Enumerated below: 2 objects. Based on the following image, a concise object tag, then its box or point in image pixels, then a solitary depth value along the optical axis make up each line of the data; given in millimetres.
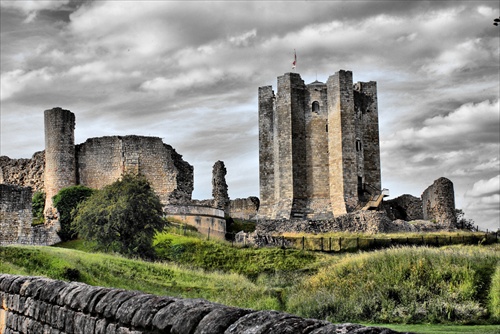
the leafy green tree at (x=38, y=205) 55353
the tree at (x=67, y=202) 45591
